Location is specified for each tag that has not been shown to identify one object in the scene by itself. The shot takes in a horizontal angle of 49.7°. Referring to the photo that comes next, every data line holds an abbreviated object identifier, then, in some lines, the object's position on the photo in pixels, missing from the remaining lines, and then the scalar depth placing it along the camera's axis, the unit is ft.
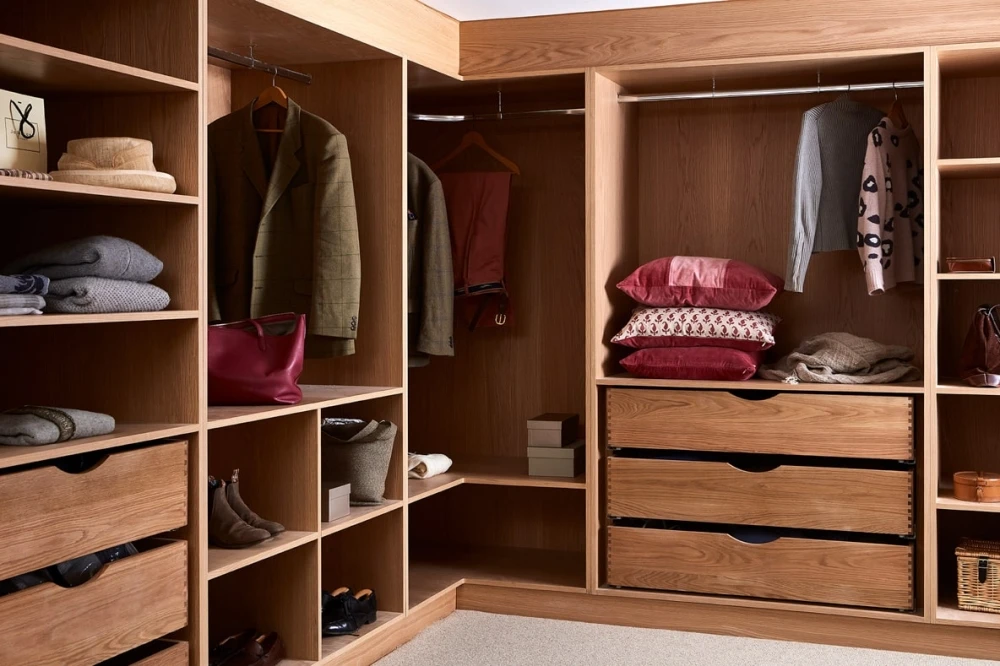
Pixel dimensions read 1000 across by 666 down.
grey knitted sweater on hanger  11.07
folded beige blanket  10.62
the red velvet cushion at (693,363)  10.84
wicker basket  10.18
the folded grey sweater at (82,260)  6.97
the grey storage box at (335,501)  9.68
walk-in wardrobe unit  7.60
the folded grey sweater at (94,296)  6.89
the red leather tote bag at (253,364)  8.74
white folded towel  11.76
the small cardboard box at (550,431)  11.90
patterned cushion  10.93
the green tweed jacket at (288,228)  9.92
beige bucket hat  7.20
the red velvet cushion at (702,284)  11.00
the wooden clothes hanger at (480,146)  12.81
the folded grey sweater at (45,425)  6.55
